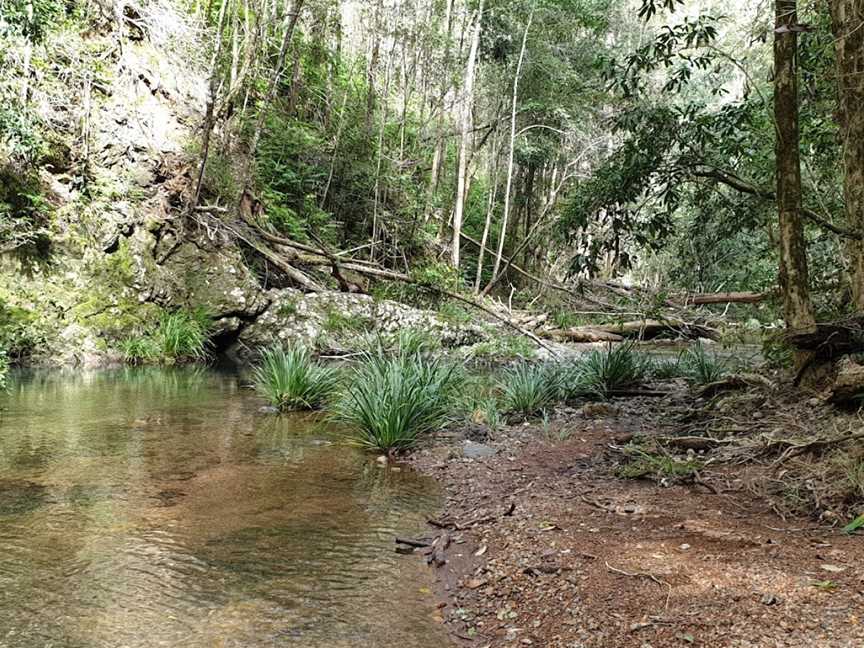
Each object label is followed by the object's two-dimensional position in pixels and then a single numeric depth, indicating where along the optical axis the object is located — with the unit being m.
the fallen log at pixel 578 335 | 14.39
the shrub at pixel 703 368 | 7.69
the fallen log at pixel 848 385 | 4.21
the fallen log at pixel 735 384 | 5.59
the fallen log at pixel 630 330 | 13.55
